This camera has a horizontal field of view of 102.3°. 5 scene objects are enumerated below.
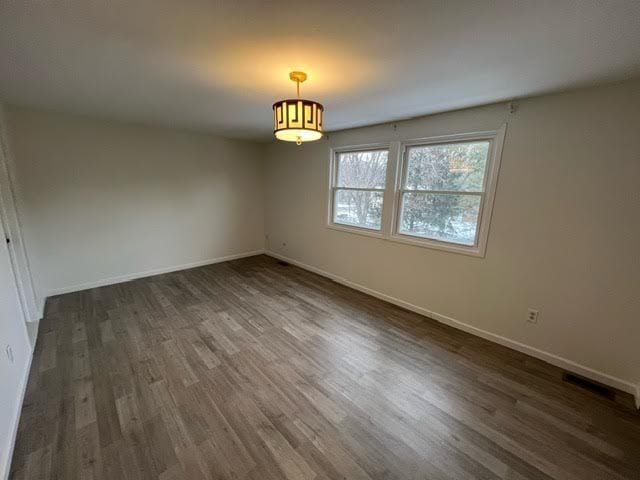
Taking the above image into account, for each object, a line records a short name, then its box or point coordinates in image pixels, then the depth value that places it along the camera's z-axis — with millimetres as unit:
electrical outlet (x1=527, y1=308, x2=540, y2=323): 2389
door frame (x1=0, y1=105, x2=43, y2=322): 2533
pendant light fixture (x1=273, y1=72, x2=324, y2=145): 1658
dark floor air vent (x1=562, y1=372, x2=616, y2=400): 2012
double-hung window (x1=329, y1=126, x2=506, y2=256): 2621
